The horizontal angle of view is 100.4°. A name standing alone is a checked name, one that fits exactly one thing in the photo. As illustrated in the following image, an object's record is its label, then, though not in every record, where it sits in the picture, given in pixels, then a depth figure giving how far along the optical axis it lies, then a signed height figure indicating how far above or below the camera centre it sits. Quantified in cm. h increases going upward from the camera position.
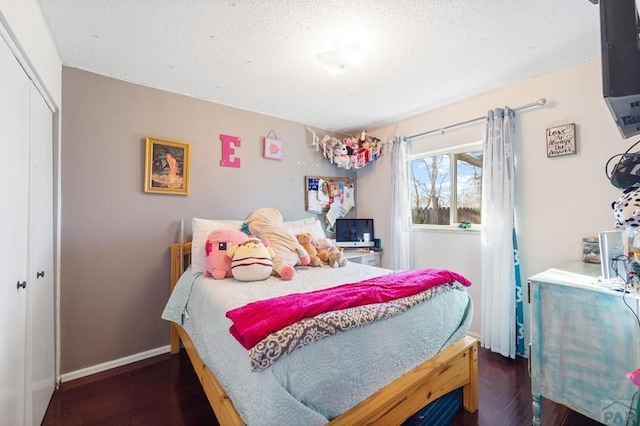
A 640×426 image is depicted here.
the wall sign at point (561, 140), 200 +56
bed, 94 -67
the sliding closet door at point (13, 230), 110 -5
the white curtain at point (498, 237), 221 -20
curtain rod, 213 +90
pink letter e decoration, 264 +67
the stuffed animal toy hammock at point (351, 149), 332 +83
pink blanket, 99 -39
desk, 307 -49
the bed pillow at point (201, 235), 201 -15
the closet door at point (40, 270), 139 -30
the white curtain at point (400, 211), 305 +4
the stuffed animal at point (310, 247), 227 -28
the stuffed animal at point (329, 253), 228 -33
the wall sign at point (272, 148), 291 +75
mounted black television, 92 +58
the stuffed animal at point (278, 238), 210 -18
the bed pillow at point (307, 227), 262 -12
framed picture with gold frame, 225 +45
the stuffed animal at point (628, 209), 120 +2
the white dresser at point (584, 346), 127 -68
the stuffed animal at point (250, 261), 178 -31
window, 271 +31
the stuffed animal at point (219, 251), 188 -25
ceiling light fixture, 172 +106
